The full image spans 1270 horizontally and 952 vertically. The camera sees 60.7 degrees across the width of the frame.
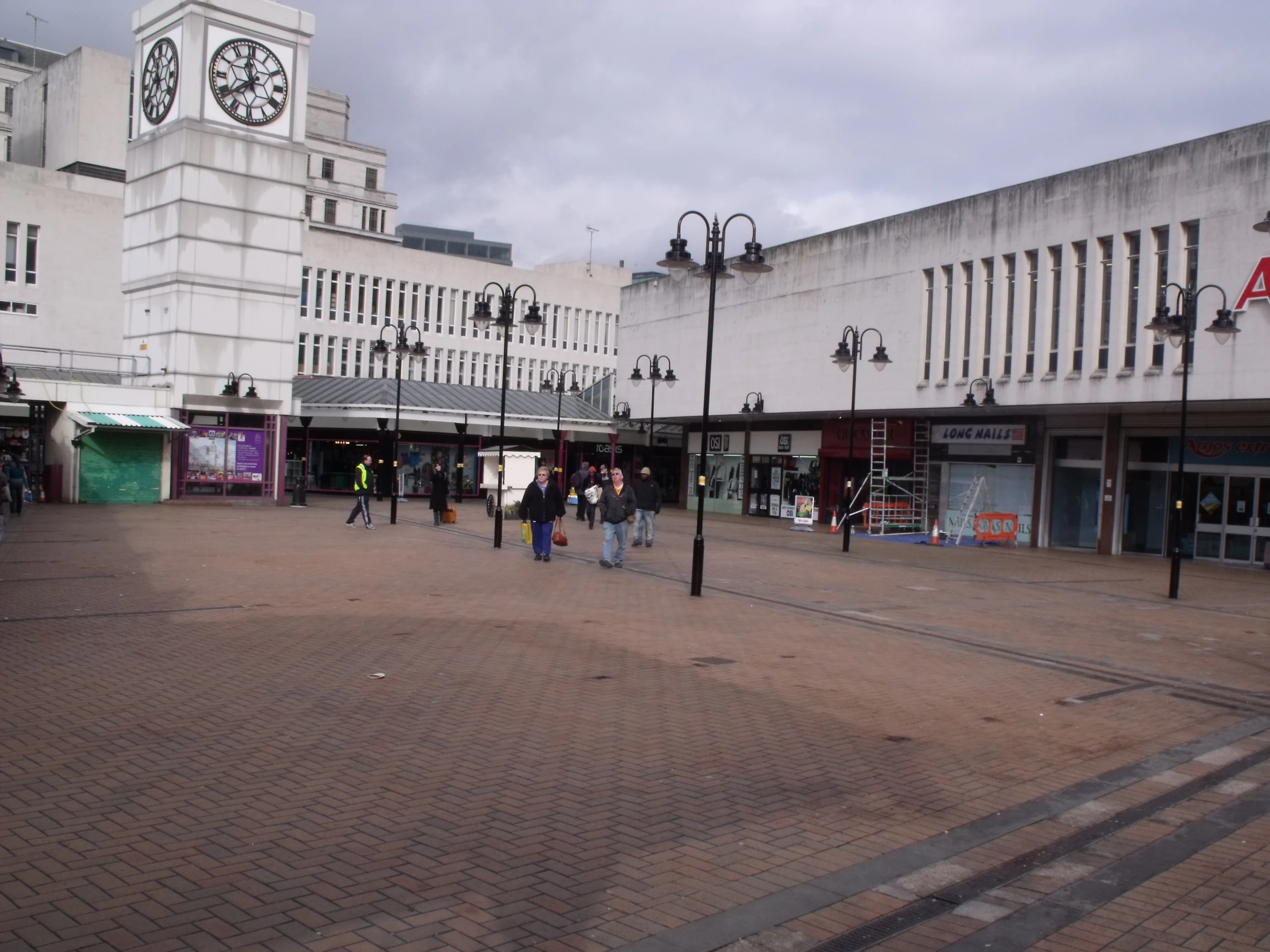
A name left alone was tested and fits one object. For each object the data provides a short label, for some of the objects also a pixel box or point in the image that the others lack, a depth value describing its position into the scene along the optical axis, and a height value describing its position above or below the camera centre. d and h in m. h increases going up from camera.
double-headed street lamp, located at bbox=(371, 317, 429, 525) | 29.49 +2.66
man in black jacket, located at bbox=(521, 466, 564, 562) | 19.86 -1.27
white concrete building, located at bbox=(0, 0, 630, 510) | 33.56 +4.19
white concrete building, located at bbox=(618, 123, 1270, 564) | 25.19 +3.08
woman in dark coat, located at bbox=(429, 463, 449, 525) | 29.02 -1.55
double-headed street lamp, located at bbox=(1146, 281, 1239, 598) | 18.89 +2.57
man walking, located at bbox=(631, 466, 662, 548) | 24.05 -1.30
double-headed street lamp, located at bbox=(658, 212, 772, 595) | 15.85 +2.73
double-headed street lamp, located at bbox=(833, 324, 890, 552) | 26.11 +2.59
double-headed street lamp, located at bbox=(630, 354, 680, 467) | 38.88 +2.65
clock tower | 34.28 +7.12
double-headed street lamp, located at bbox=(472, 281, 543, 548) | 22.69 +2.60
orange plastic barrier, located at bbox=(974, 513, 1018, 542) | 31.81 -1.85
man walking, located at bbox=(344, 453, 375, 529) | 26.80 -1.43
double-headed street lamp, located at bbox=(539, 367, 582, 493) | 40.44 +2.46
